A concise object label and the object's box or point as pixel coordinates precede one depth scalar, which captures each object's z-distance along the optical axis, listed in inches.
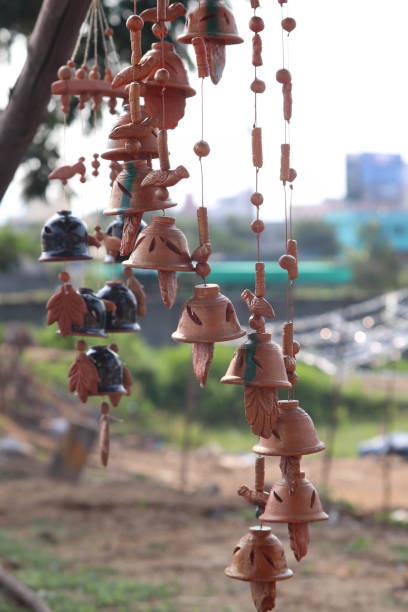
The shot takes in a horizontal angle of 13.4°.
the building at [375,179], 1977.1
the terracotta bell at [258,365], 65.1
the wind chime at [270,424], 65.3
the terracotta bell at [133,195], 67.7
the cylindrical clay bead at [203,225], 65.3
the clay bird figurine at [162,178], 65.9
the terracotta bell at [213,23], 65.7
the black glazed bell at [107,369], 79.4
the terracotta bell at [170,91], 67.6
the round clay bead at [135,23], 67.7
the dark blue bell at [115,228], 83.4
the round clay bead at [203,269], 65.8
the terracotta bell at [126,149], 70.1
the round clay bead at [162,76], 66.2
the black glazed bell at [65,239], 81.6
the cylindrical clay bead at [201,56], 64.2
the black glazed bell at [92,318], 78.6
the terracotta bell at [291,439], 67.2
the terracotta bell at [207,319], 66.2
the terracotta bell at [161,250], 66.7
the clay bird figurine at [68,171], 79.7
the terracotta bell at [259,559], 68.1
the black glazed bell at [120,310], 82.4
